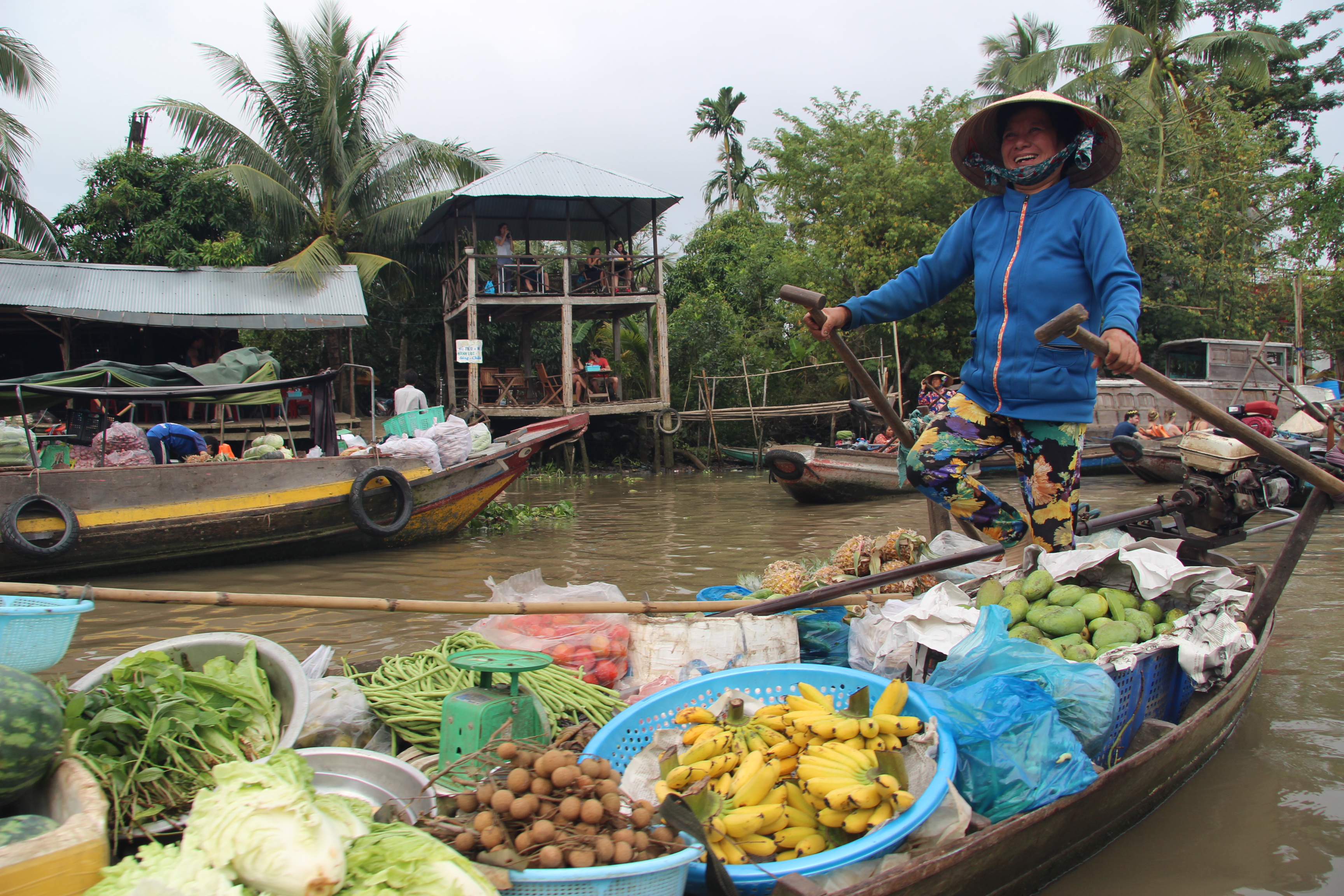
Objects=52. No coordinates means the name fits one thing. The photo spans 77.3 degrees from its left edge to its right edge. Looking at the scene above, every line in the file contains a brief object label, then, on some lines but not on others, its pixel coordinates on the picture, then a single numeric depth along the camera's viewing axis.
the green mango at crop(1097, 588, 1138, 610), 2.74
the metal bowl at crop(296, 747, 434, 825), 1.85
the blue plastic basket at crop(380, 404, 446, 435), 8.09
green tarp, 6.78
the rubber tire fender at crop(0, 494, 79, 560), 5.73
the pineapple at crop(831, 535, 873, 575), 3.88
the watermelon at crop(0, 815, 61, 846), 1.31
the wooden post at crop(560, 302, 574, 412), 14.87
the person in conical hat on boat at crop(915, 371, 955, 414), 6.63
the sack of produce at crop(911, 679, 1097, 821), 1.85
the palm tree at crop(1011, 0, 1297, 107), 19.69
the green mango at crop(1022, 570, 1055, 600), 2.80
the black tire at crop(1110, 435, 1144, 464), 11.74
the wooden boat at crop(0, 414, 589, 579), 6.12
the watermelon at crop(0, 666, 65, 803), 1.42
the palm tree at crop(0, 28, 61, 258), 13.59
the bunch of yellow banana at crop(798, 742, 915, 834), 1.62
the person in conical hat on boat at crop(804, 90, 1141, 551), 2.83
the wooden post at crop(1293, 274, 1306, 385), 15.36
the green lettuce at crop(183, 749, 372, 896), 1.23
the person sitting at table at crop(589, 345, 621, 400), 16.47
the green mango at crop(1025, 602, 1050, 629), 2.68
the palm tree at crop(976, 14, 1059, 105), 21.75
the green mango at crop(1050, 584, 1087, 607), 2.71
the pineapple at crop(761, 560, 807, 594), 3.60
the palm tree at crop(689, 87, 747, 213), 32.06
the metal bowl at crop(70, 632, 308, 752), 1.99
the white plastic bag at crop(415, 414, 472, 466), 7.91
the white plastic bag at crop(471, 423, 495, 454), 8.41
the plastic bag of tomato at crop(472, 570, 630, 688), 2.87
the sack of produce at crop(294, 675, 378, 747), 2.32
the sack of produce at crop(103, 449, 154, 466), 7.18
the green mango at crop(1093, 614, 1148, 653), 2.52
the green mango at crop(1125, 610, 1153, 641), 2.60
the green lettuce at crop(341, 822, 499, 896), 1.27
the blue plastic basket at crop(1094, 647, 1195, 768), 2.31
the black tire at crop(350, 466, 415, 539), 7.09
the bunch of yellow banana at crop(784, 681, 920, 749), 1.78
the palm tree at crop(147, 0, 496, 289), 14.78
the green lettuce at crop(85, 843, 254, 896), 1.20
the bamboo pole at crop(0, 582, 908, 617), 2.77
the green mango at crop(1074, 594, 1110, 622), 2.66
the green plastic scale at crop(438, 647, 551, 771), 1.95
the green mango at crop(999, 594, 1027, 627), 2.73
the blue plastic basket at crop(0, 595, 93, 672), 2.14
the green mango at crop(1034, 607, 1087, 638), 2.61
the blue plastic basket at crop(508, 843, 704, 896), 1.38
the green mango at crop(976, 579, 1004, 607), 2.82
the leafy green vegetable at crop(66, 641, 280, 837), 1.69
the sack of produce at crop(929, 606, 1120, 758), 2.09
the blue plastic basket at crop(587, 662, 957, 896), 1.56
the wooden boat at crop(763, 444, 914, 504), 10.70
